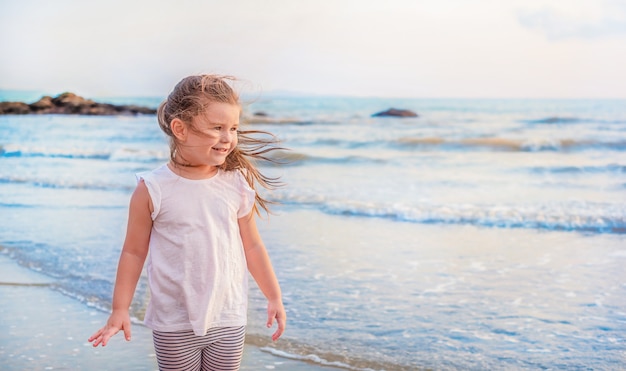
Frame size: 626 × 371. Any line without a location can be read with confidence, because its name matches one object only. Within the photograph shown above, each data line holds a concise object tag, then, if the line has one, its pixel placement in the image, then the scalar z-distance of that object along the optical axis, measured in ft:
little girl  6.49
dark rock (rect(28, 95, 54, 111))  67.36
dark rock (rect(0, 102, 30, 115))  66.54
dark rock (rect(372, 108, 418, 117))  62.23
